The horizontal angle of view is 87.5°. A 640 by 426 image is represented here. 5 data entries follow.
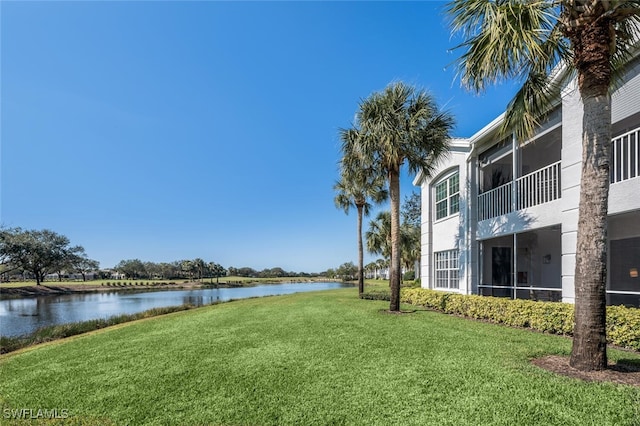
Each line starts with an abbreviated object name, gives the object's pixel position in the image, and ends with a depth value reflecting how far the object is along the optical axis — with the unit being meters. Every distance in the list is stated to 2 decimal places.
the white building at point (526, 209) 7.87
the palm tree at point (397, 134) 11.70
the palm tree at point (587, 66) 4.71
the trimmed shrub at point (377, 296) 19.11
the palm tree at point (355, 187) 13.72
